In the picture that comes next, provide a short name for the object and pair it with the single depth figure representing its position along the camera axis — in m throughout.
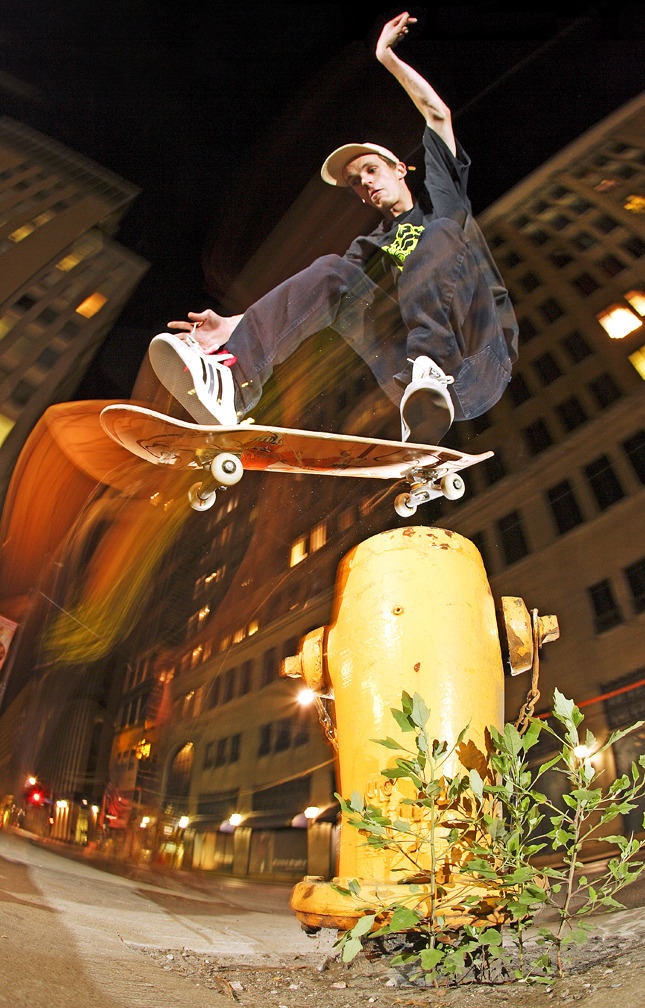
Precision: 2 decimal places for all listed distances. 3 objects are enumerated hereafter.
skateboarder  1.37
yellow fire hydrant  1.15
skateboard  1.22
